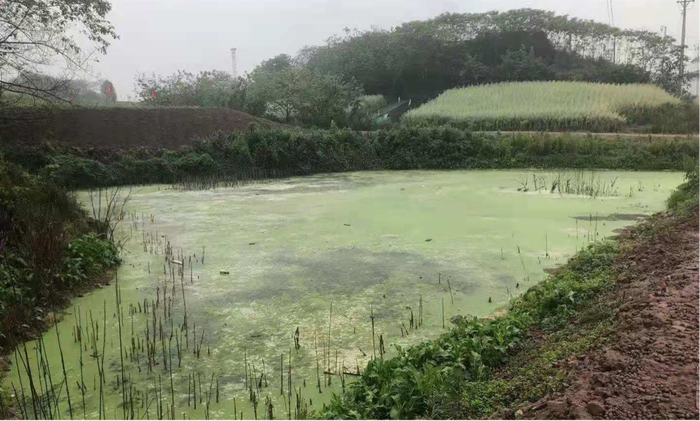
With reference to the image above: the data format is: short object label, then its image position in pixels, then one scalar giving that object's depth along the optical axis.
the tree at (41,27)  9.80
